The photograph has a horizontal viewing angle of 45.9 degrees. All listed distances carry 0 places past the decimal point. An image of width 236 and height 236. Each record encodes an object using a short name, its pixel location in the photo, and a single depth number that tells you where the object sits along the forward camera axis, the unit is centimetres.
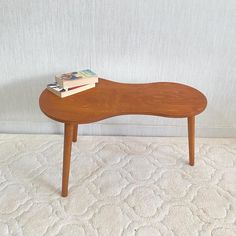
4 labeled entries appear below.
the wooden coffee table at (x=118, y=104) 100
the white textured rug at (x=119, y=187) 98
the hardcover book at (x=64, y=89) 110
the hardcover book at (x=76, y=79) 112
